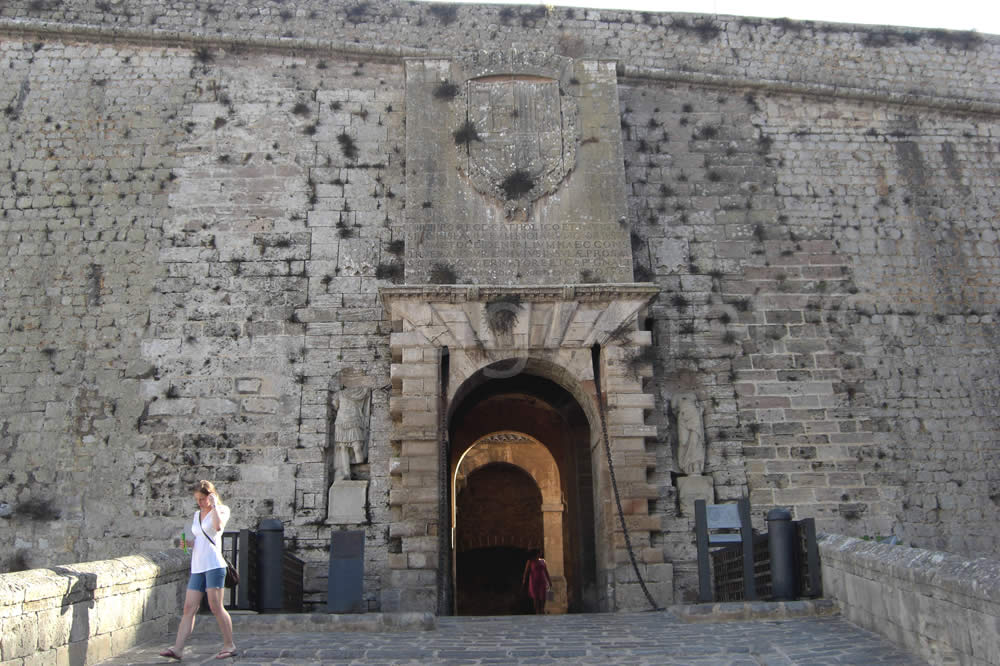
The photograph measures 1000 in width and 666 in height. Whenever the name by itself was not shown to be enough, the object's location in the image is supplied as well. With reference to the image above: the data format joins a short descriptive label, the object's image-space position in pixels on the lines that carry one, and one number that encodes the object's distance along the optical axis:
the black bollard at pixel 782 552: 7.54
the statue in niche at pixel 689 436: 10.42
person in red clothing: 13.41
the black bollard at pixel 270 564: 7.85
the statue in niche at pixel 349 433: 10.10
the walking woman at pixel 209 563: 5.61
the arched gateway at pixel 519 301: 9.64
